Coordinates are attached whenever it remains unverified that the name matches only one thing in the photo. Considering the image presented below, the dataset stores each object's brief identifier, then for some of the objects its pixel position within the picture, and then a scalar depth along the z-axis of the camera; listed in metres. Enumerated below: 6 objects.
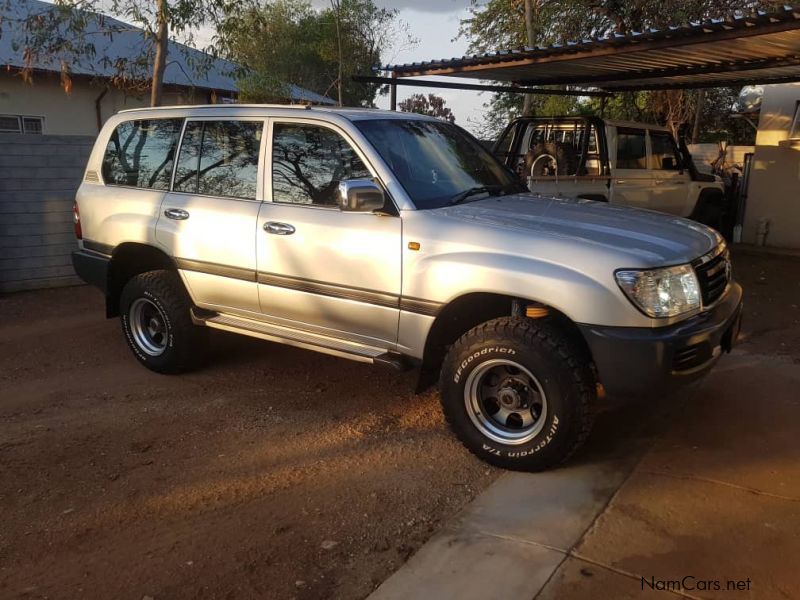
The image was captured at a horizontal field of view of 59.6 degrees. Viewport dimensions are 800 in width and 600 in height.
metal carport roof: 6.30
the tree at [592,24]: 14.42
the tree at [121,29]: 8.88
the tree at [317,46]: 21.56
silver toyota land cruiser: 3.56
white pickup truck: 9.10
